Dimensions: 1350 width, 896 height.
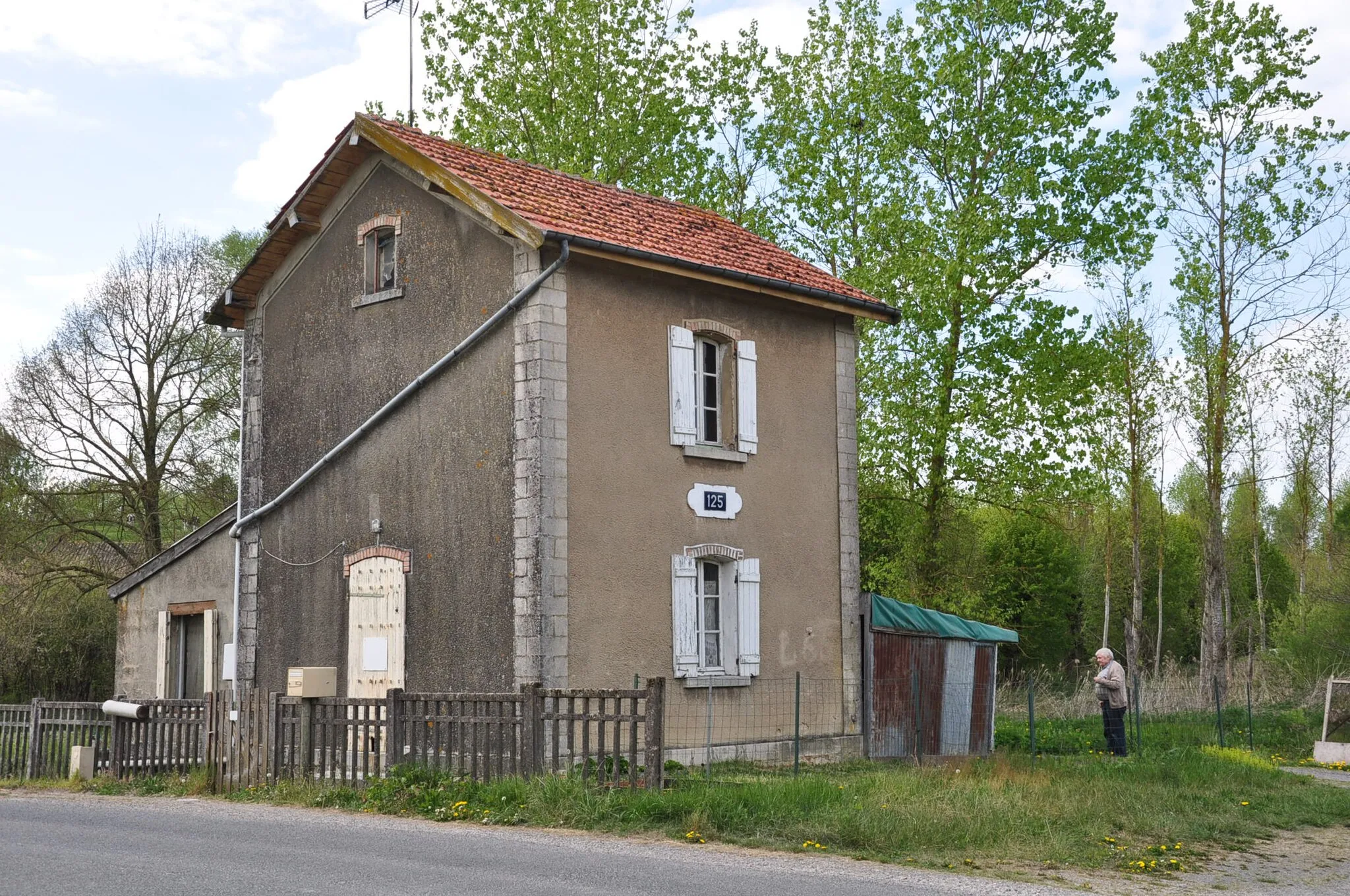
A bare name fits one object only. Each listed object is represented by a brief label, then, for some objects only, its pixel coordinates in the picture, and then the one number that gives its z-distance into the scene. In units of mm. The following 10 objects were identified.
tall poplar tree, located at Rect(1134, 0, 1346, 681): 25891
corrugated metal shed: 17859
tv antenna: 20016
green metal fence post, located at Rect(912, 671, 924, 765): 17547
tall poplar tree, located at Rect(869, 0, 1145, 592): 24766
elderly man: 18000
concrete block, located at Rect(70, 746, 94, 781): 15430
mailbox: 13898
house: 14805
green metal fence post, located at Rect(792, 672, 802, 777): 13992
